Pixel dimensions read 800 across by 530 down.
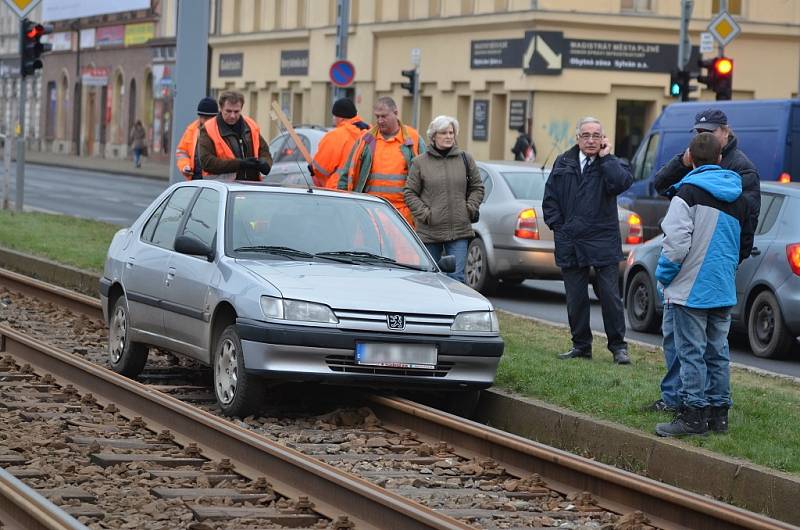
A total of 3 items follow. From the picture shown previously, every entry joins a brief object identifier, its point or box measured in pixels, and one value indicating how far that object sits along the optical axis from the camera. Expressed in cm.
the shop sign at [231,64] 6738
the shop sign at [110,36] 7956
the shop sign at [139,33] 7594
